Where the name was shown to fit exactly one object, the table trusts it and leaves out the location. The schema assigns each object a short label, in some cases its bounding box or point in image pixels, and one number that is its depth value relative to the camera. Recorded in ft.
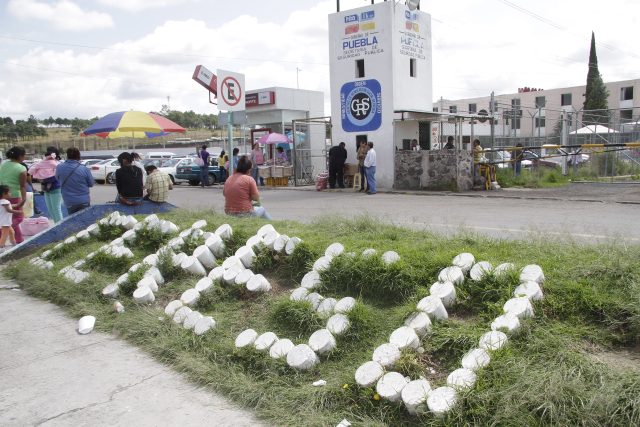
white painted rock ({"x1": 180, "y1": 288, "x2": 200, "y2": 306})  17.98
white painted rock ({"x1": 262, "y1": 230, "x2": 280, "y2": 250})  19.84
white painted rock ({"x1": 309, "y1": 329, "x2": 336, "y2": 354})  13.48
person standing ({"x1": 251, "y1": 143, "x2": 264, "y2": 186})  76.95
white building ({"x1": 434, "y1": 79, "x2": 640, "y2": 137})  192.03
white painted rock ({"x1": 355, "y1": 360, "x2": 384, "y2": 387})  11.68
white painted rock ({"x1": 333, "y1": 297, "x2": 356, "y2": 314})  14.65
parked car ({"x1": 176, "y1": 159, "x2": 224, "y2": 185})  86.53
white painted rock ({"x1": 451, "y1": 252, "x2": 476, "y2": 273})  14.95
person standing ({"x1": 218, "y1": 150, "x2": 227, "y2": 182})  80.23
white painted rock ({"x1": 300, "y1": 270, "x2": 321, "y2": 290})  16.78
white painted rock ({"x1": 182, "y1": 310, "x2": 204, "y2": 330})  16.53
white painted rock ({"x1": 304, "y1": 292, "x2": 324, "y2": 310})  15.70
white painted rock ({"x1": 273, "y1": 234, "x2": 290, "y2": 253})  19.44
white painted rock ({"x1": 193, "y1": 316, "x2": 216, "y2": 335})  16.07
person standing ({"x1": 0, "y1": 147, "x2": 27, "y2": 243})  32.09
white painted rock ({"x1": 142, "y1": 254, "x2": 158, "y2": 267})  21.53
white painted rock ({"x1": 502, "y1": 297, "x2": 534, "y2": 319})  12.46
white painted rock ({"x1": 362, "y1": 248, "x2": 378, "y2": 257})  16.69
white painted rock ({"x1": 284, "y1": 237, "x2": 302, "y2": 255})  19.07
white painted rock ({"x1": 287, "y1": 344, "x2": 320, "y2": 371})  13.16
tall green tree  192.65
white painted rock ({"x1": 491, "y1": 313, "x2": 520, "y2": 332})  12.16
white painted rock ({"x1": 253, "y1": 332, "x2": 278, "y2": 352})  14.17
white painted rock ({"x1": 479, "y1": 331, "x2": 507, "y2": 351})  11.73
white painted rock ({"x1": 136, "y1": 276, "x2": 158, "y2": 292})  19.95
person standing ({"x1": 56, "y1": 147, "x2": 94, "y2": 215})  31.58
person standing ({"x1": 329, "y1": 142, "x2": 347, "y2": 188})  66.49
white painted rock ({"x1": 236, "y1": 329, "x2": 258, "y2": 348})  14.49
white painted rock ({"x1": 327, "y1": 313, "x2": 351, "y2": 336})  13.96
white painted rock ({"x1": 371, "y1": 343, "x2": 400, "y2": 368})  12.12
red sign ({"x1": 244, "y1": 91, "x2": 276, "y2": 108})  78.74
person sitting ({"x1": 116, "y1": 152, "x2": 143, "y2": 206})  30.89
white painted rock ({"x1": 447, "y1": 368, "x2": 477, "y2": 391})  10.82
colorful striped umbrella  36.11
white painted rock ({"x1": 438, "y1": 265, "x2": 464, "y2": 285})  14.56
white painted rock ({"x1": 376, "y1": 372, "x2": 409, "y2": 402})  11.22
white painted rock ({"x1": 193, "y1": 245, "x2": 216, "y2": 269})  20.61
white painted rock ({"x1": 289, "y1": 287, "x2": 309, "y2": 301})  16.22
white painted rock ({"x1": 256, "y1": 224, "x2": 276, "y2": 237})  20.67
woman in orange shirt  26.86
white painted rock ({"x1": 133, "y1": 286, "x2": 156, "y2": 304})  19.31
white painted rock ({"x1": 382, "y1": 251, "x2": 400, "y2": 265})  16.10
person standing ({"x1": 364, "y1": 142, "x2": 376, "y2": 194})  59.47
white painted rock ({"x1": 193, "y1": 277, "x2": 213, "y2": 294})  18.33
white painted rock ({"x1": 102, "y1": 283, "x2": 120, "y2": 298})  20.54
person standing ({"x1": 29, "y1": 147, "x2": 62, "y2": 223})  33.65
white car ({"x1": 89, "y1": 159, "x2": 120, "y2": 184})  100.48
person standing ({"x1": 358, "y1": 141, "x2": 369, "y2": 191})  62.18
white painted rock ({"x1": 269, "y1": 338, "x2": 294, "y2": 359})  13.76
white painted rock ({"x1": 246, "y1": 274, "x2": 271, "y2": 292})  17.65
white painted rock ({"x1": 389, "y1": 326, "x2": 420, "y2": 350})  12.57
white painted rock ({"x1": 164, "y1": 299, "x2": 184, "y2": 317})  17.74
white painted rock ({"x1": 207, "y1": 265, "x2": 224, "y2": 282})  18.86
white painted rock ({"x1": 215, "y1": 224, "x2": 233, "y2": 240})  21.65
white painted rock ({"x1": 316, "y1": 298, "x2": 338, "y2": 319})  15.05
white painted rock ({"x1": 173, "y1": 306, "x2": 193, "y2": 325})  17.03
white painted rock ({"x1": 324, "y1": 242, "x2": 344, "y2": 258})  17.59
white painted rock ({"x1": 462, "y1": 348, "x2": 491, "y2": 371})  11.26
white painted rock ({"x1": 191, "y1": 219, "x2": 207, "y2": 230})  23.28
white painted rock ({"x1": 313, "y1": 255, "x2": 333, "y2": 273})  17.15
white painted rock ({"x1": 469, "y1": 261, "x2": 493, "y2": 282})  14.44
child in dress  30.83
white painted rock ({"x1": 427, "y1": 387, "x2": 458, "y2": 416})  10.41
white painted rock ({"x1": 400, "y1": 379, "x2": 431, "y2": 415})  10.78
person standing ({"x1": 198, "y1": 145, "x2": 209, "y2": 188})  79.77
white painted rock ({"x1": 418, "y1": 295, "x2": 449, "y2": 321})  13.50
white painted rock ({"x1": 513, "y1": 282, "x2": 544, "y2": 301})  13.08
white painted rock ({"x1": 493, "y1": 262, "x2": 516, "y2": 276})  14.23
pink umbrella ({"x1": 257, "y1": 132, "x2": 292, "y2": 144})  74.02
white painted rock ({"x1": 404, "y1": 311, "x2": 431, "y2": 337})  13.10
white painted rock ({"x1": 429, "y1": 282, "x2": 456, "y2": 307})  14.01
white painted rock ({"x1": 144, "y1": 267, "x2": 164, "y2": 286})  20.57
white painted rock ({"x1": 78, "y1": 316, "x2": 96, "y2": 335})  18.29
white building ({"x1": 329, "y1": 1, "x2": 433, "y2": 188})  63.67
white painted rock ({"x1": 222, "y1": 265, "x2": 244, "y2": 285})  18.42
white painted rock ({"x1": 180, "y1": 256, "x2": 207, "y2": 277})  20.17
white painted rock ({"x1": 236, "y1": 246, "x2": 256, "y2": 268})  19.69
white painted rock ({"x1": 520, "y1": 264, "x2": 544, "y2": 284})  13.58
